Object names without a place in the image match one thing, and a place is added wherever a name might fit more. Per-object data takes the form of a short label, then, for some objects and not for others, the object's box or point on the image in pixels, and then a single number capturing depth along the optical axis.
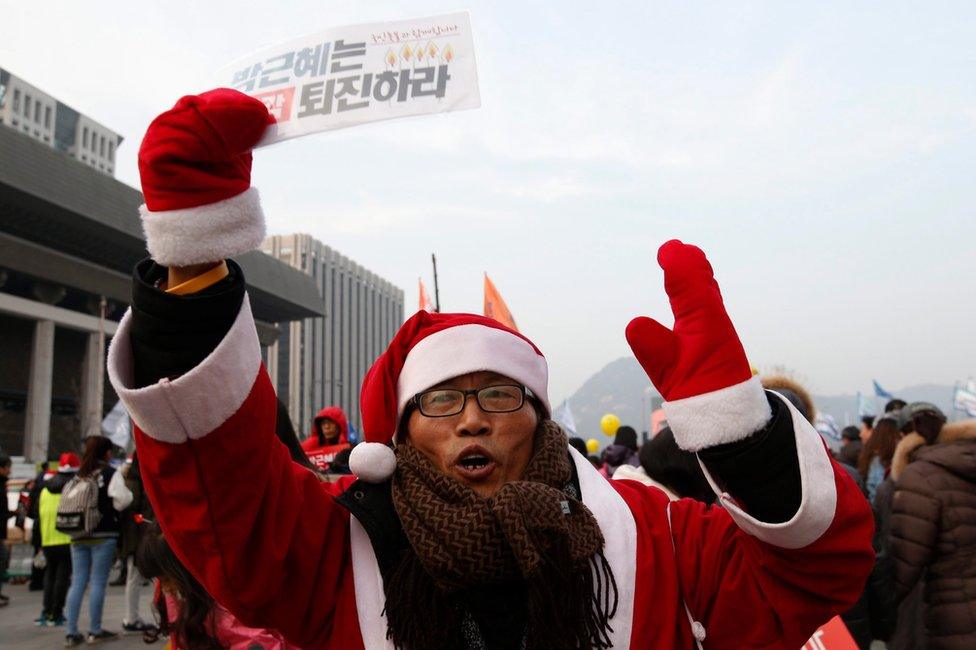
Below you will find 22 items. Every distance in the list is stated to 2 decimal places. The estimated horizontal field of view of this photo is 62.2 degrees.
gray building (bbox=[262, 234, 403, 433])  90.06
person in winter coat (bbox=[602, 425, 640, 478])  7.18
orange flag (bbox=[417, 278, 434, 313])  5.98
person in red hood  6.56
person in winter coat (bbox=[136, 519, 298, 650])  3.03
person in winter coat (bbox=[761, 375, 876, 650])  3.90
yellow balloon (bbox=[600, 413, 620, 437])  14.18
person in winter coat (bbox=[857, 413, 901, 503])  5.98
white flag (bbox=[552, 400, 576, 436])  15.49
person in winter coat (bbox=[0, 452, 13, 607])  9.73
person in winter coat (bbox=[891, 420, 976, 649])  3.47
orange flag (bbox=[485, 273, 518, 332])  5.82
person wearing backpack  7.25
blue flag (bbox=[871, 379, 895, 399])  18.03
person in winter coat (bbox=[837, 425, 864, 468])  7.93
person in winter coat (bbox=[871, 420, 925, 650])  3.72
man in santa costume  1.44
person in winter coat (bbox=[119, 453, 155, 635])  7.55
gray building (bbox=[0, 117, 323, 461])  35.78
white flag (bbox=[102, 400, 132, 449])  12.66
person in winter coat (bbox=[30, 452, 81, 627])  8.34
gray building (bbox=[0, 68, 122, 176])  69.88
